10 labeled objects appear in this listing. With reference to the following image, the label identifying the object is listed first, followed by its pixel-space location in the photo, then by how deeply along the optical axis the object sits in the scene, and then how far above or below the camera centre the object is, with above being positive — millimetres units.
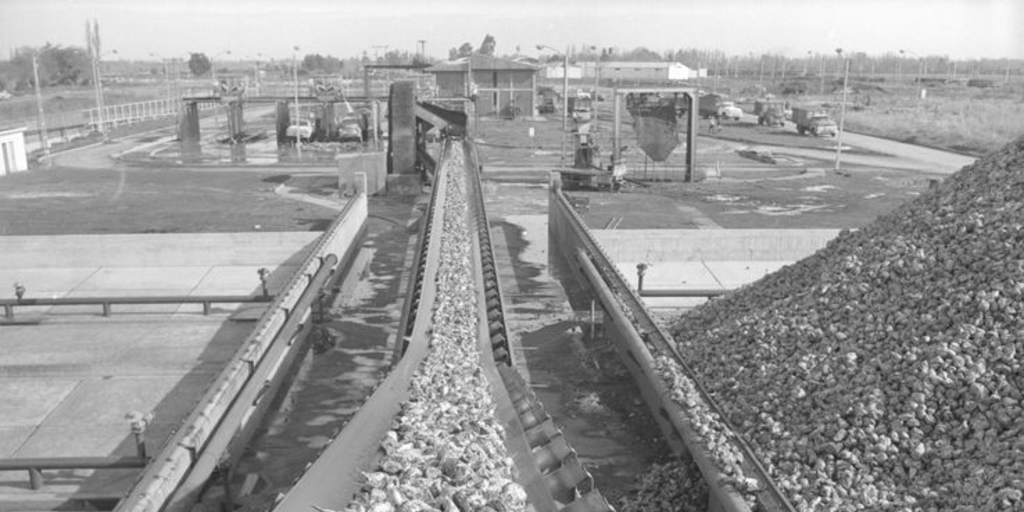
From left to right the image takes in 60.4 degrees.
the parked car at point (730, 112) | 58719 -2049
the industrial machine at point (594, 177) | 26875 -2917
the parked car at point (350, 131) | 45031 -2607
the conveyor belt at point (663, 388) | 6582 -3028
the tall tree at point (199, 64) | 130488 +2197
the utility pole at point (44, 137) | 37009 -2487
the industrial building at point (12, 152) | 30938 -2571
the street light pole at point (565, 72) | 36625 +354
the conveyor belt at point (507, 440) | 5754 -2644
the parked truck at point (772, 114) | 55938 -2068
